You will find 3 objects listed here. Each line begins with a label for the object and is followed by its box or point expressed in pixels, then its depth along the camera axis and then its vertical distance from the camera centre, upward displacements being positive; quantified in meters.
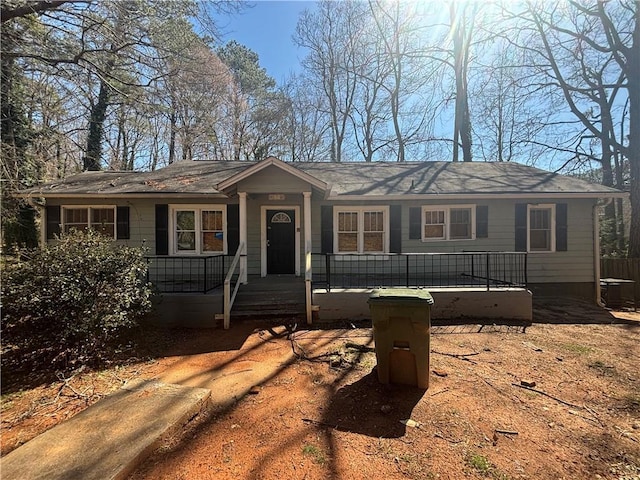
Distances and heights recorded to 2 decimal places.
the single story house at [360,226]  8.76 +0.33
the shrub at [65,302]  4.27 -0.88
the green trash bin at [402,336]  3.70 -1.16
